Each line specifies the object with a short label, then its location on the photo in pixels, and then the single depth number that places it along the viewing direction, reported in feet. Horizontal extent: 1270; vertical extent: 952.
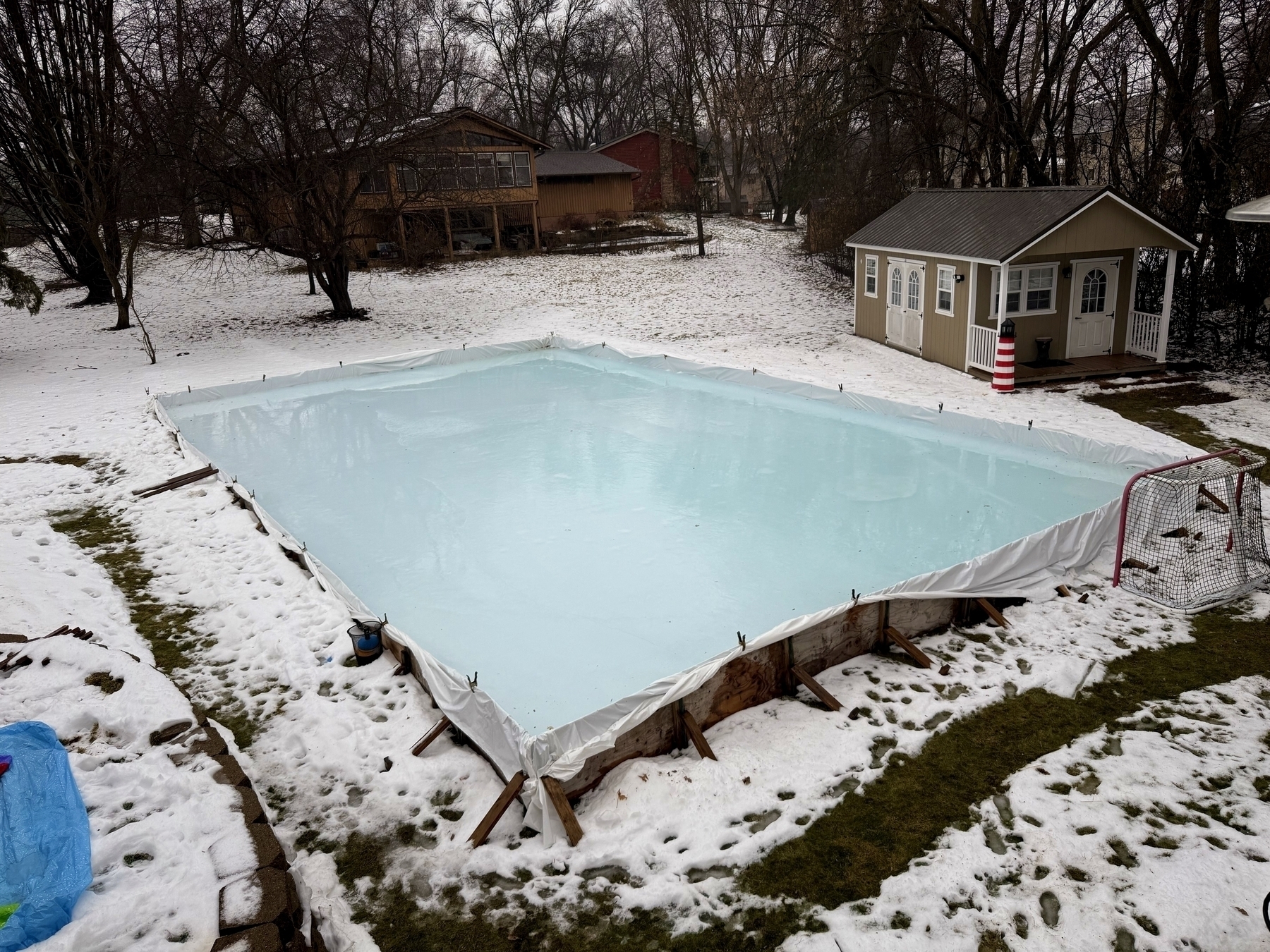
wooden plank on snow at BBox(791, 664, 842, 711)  20.16
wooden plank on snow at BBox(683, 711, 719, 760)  18.40
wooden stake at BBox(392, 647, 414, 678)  21.50
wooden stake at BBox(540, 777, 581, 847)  16.31
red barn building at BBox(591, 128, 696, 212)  139.13
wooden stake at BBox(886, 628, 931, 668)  21.76
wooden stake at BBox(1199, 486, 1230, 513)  27.08
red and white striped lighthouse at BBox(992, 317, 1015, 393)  43.24
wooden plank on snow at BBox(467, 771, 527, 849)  16.17
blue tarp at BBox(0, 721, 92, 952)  12.69
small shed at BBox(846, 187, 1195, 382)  44.16
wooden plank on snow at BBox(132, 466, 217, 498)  34.53
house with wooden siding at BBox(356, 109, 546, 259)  95.55
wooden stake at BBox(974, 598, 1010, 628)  23.57
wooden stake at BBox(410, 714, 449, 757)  18.72
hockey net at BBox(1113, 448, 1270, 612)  24.76
